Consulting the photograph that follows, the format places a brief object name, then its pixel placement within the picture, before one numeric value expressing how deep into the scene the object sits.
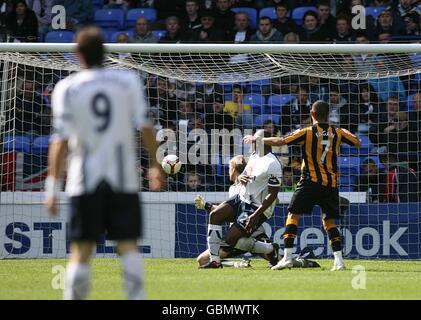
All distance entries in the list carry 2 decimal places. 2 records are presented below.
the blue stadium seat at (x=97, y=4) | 20.42
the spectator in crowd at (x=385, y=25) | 18.12
